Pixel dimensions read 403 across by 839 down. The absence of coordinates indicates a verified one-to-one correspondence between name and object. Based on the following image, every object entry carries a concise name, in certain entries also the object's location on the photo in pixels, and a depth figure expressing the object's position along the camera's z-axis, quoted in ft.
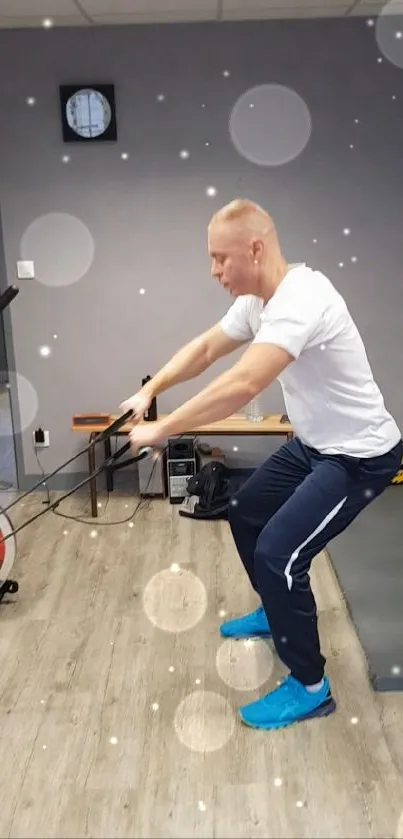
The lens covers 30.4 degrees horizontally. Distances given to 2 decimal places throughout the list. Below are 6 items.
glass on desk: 12.32
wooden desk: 11.93
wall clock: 11.82
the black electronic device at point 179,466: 12.32
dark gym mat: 7.46
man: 5.67
